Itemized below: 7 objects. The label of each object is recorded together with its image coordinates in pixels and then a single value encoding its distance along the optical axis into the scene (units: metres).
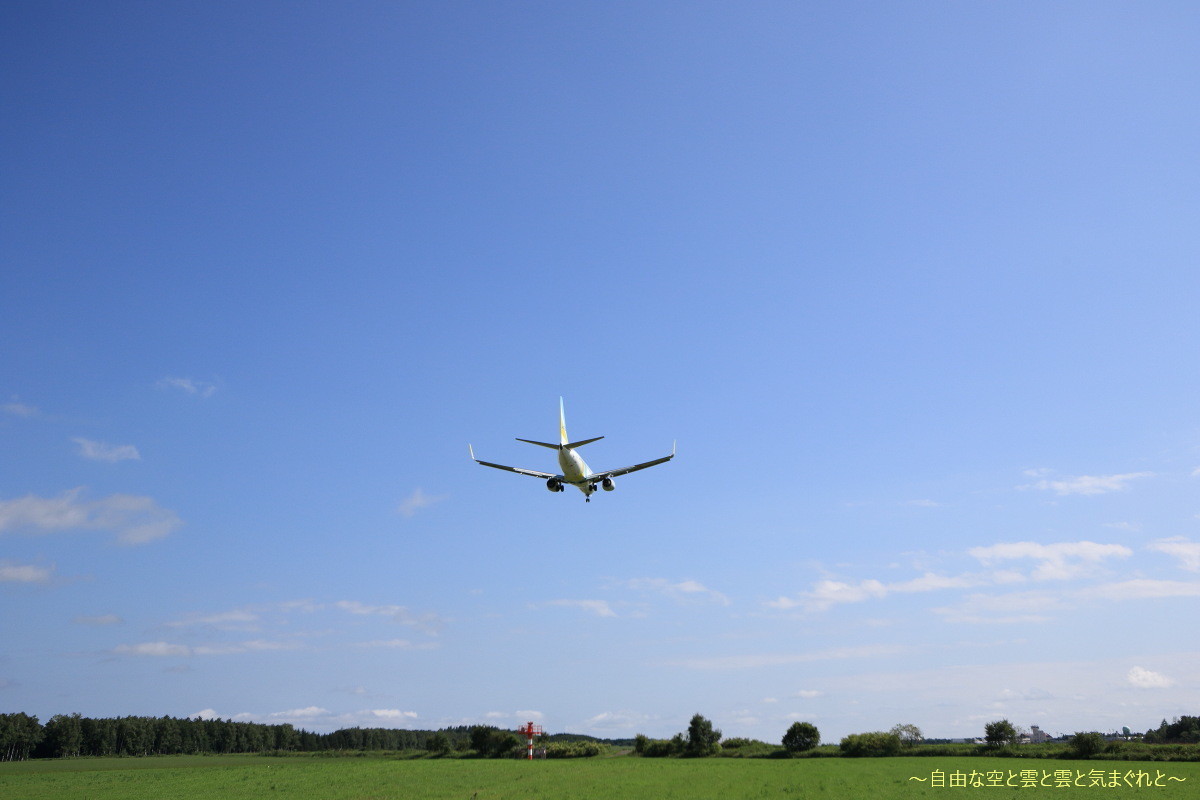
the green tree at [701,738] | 119.38
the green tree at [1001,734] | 104.19
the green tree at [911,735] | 115.75
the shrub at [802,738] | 114.19
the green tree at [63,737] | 173.75
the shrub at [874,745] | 107.19
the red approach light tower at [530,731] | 110.69
